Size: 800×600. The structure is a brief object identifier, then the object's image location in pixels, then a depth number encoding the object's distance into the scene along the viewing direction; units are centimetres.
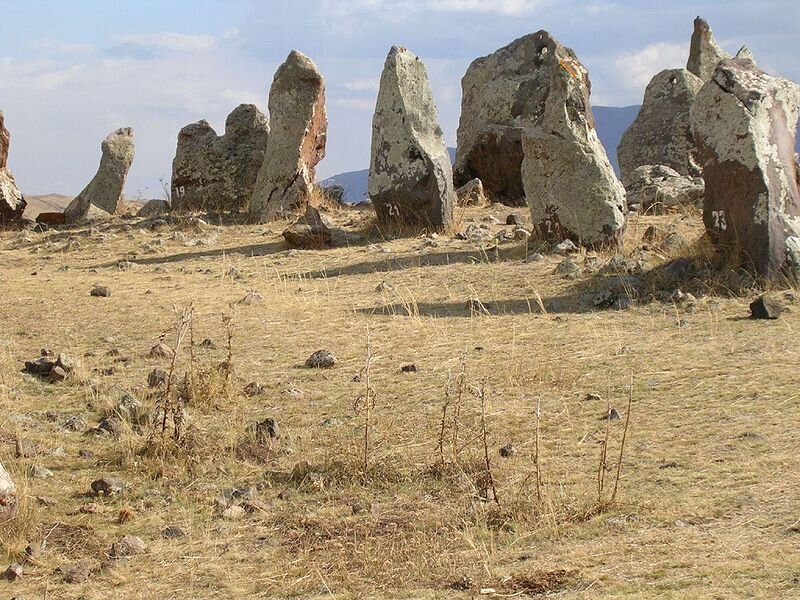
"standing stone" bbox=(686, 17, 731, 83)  2327
